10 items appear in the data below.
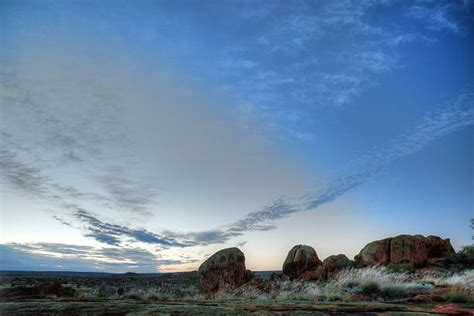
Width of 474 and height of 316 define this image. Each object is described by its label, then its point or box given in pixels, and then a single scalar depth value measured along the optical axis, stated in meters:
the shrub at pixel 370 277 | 12.31
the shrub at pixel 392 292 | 9.69
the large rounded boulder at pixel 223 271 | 23.56
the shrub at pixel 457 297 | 8.20
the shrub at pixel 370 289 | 10.10
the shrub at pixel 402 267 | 24.38
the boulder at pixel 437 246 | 29.28
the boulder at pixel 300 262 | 27.86
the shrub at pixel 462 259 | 24.52
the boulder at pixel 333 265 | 25.30
